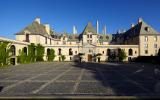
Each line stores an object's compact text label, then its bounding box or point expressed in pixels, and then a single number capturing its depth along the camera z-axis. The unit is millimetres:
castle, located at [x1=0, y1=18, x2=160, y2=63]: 32451
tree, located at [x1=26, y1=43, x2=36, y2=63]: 27031
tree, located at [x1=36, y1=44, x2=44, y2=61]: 30746
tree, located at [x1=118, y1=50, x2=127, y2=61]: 32510
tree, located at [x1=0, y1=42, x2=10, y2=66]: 19341
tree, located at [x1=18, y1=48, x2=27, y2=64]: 24328
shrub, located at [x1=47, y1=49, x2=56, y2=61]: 33216
